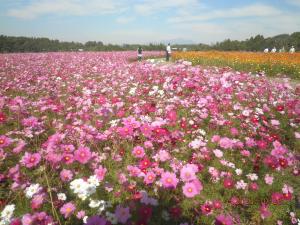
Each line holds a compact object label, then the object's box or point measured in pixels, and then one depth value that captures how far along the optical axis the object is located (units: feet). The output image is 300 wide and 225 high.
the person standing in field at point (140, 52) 72.93
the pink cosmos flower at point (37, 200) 7.32
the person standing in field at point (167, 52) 71.69
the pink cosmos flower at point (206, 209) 8.52
